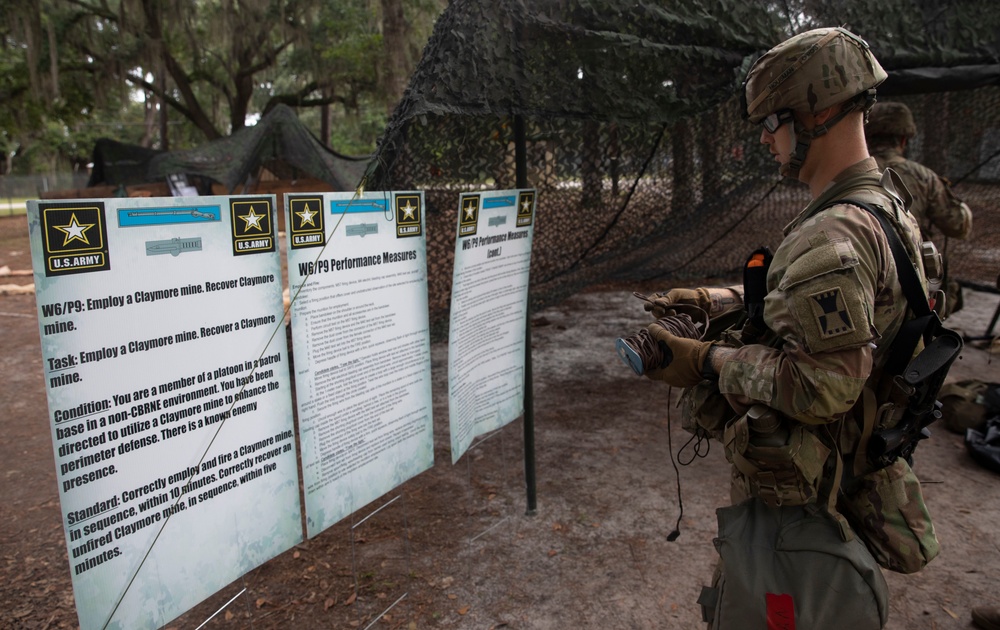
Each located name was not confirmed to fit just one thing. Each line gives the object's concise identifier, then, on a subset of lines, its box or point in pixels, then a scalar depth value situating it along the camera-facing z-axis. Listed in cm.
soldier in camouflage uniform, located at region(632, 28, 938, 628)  154
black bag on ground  379
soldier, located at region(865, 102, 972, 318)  421
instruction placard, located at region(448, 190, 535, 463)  274
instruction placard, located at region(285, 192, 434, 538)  206
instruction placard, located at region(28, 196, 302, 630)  149
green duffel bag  170
